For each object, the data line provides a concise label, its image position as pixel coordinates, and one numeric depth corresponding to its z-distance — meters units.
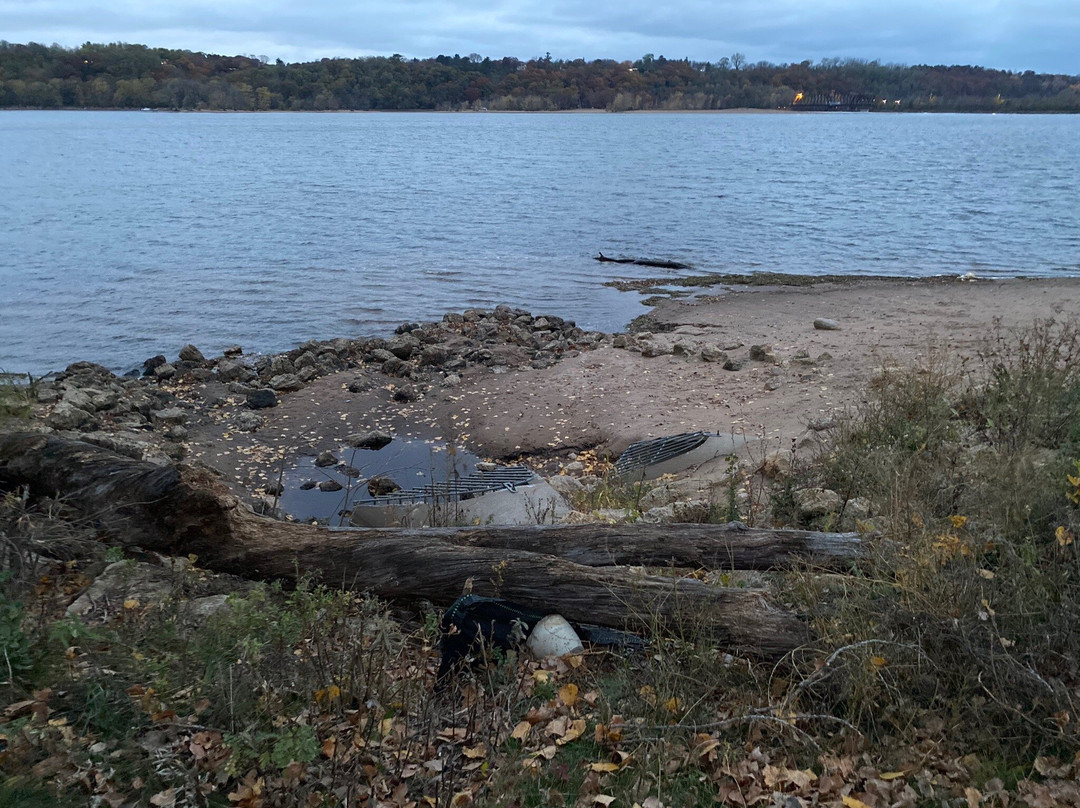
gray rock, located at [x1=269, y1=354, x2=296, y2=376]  13.06
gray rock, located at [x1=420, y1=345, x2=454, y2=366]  13.52
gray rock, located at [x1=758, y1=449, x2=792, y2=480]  6.97
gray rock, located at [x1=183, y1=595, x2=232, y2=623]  3.94
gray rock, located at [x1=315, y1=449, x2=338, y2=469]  9.97
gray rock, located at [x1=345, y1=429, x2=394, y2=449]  10.50
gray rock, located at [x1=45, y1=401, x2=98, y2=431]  9.97
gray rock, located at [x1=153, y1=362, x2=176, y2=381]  12.98
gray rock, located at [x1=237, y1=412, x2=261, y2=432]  10.95
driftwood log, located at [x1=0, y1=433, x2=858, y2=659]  4.23
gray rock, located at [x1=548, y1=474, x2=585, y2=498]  8.09
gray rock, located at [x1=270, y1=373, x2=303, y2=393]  12.39
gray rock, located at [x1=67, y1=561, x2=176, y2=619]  4.12
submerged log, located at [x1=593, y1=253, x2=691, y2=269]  23.00
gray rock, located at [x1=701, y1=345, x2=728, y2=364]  12.99
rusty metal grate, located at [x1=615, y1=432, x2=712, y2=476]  8.74
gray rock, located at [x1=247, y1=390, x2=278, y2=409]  11.75
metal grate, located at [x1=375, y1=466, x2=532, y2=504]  7.95
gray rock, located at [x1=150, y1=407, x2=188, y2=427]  11.04
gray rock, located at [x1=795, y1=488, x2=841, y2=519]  5.65
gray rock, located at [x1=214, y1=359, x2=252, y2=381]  12.96
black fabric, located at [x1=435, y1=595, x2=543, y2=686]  3.89
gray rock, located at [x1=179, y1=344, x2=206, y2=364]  13.63
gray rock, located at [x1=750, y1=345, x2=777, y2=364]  12.73
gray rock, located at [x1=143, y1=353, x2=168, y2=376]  13.35
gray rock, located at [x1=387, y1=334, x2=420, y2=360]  13.89
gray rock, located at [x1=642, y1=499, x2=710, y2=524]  5.96
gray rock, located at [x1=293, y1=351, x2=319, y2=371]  13.28
